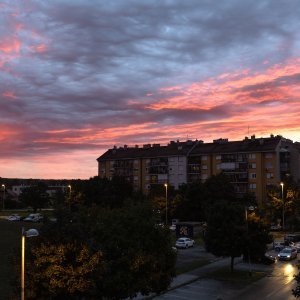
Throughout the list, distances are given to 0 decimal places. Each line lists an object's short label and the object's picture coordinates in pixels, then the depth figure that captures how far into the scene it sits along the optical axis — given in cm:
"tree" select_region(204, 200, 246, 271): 3207
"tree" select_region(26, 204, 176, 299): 1525
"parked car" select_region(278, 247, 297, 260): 3979
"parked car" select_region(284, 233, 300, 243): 5151
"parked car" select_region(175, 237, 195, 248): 4505
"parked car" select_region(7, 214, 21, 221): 6940
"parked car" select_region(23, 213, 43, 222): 6749
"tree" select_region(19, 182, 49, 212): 8845
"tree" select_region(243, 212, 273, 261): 3285
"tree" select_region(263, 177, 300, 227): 6717
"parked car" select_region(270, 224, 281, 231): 6569
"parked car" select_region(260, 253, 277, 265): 3737
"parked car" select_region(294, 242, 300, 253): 4594
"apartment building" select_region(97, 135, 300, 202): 7944
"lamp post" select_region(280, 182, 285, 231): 6428
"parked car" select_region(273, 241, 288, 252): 4606
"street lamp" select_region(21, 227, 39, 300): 1264
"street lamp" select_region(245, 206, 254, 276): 3198
